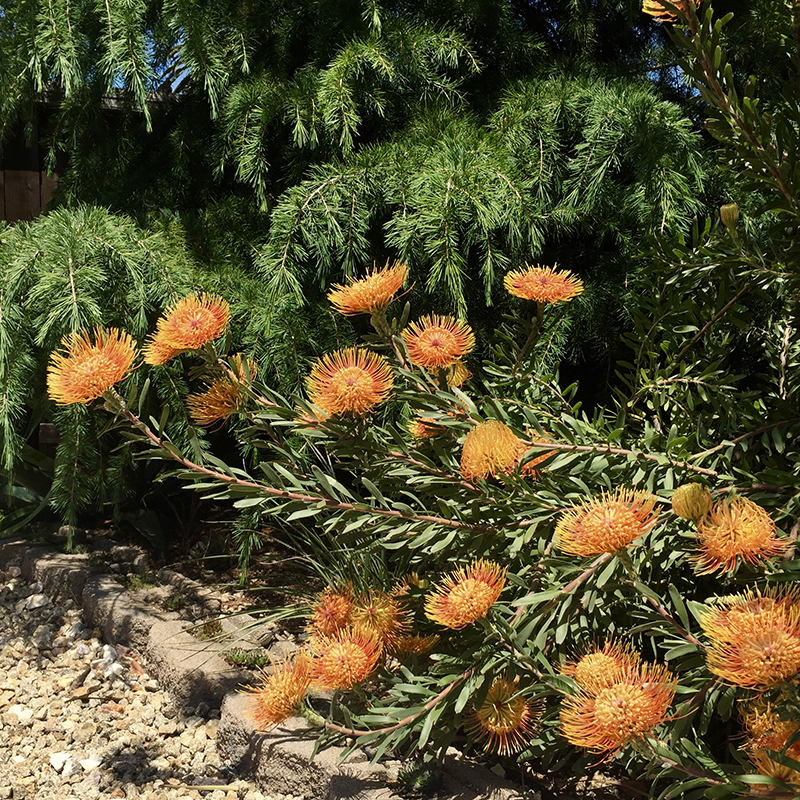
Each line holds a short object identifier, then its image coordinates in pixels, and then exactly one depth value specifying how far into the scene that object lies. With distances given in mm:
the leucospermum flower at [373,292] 1259
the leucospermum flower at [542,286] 1375
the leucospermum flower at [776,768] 890
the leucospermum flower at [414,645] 1455
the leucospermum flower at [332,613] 1467
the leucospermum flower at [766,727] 955
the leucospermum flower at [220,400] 1352
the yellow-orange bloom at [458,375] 1417
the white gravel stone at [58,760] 1770
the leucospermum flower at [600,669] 913
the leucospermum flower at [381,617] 1386
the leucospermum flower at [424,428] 1389
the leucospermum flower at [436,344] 1338
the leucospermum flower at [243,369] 1323
